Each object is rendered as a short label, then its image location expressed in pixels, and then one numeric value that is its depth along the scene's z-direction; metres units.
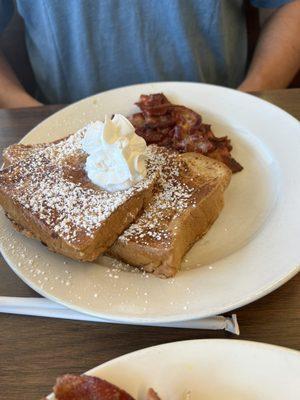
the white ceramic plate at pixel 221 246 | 0.22
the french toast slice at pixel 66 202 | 0.25
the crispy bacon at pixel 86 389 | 0.17
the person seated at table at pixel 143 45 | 0.37
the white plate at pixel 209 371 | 0.17
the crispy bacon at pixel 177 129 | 0.32
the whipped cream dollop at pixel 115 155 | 0.27
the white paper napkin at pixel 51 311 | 0.22
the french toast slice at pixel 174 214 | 0.25
